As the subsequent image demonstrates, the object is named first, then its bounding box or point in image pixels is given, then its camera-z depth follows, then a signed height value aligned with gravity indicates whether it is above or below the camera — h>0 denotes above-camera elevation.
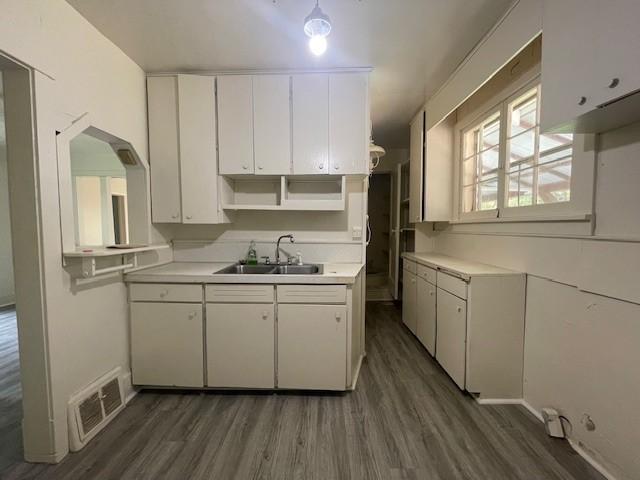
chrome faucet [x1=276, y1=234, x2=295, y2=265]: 2.51 -0.16
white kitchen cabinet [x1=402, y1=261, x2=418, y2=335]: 2.90 -0.82
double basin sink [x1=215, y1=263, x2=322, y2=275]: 2.35 -0.36
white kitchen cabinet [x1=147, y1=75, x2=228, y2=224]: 2.19 +0.67
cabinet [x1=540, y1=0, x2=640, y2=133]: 0.96 +0.67
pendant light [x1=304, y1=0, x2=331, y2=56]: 1.38 +1.07
